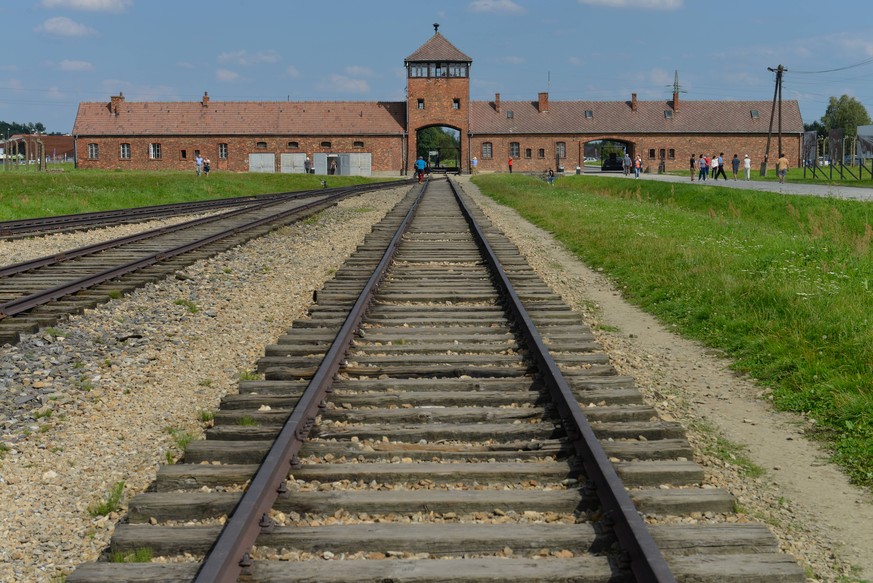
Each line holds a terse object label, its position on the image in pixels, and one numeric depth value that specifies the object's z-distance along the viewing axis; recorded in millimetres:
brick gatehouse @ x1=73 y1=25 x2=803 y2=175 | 80938
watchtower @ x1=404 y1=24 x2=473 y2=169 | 81250
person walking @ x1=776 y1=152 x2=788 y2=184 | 39694
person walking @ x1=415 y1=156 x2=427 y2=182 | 62344
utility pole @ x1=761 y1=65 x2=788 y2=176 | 60344
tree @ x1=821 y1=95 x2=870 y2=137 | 145875
